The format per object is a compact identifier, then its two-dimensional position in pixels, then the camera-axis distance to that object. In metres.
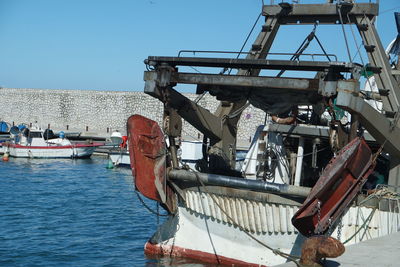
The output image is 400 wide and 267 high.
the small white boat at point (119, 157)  38.44
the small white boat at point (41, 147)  41.94
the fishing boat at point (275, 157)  11.15
